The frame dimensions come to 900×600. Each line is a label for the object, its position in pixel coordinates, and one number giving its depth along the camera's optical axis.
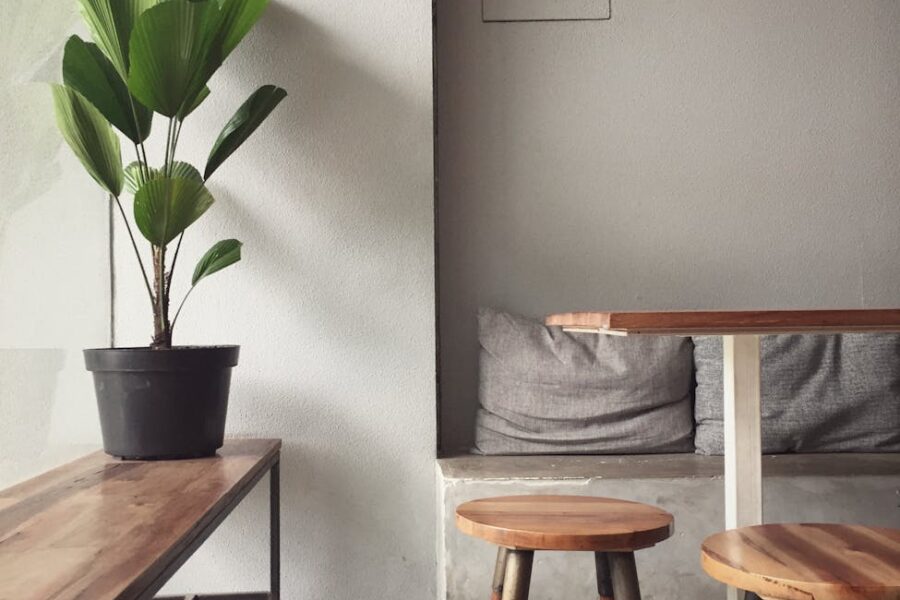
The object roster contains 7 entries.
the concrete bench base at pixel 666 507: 2.29
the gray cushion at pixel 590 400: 2.65
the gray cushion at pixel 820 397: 2.61
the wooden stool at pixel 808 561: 1.12
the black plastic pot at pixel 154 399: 2.09
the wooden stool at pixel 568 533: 1.50
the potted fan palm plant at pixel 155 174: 2.00
